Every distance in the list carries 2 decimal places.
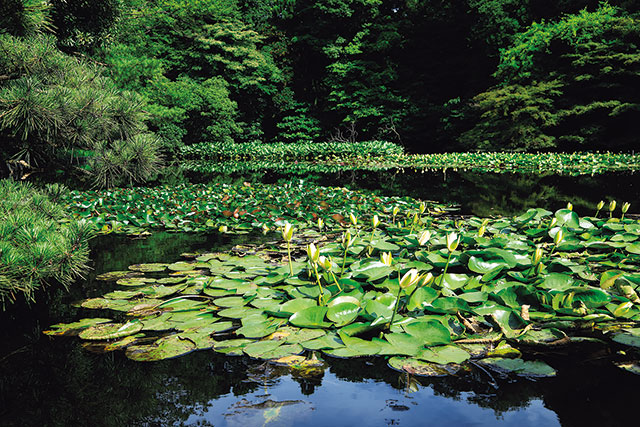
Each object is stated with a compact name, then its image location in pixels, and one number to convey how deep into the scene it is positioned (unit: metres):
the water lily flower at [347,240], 1.83
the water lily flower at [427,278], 1.45
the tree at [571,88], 13.51
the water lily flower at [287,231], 1.69
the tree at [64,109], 2.27
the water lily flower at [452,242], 1.64
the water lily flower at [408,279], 1.29
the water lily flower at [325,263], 1.61
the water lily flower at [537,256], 1.81
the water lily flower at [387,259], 1.78
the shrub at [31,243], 1.47
